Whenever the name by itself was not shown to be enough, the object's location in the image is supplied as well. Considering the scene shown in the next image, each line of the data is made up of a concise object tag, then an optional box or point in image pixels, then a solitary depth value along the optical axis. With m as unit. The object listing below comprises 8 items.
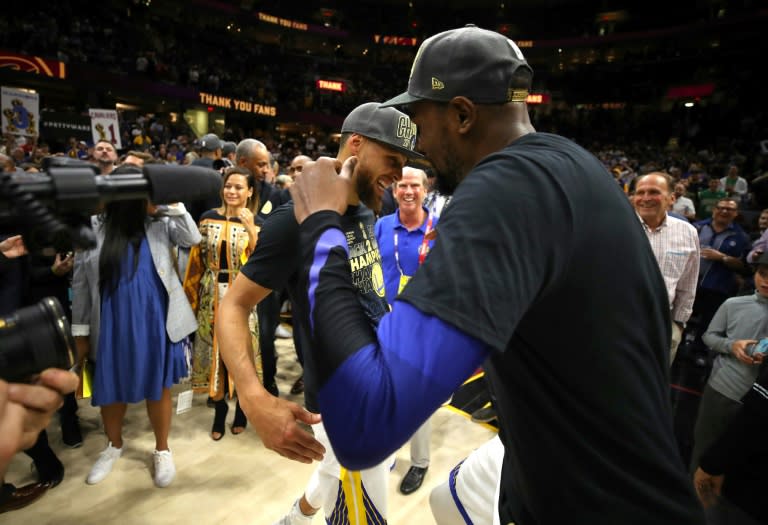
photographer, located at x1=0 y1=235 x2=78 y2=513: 0.76
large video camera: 0.65
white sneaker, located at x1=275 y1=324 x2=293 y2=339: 5.61
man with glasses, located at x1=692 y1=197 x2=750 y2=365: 4.99
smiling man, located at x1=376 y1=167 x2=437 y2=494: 3.65
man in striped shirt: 3.58
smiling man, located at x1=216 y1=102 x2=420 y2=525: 1.57
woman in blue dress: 2.77
